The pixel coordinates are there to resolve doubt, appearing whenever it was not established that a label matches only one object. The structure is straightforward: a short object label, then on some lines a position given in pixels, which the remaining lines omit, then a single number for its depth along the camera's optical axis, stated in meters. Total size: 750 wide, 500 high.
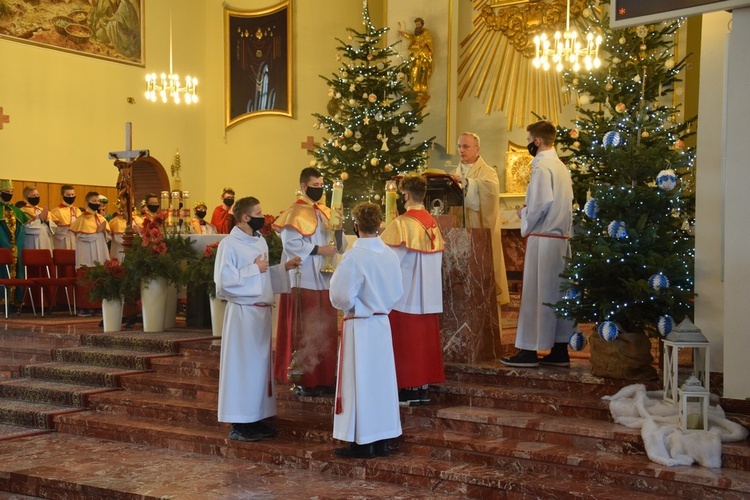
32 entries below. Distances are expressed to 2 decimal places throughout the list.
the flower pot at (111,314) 9.97
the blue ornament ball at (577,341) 6.89
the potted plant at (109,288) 9.90
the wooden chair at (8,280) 11.16
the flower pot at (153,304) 9.91
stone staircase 5.34
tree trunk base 6.51
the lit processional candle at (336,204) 6.33
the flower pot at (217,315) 9.39
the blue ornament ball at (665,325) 6.23
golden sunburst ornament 13.85
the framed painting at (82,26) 15.40
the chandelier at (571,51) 10.40
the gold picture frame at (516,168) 14.06
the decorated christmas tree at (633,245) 6.43
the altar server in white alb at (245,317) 6.29
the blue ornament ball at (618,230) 6.52
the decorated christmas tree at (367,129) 13.16
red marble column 7.30
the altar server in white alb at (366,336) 5.69
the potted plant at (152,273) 9.78
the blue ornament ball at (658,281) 6.23
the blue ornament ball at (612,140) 6.87
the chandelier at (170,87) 16.23
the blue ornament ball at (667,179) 6.54
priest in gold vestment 7.98
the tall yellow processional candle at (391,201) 6.98
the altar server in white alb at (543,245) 7.14
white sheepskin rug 5.33
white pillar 6.00
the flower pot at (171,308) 10.26
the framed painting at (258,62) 17.70
